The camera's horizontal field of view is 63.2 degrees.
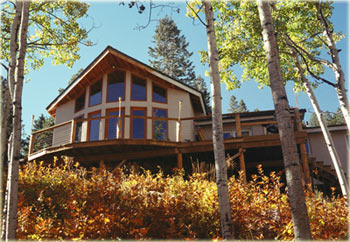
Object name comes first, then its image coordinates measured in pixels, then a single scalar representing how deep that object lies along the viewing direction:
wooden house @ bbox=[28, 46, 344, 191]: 11.91
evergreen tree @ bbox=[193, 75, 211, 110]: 45.53
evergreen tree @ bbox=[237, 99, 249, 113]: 60.39
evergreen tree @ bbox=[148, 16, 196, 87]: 39.19
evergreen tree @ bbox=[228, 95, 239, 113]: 61.45
